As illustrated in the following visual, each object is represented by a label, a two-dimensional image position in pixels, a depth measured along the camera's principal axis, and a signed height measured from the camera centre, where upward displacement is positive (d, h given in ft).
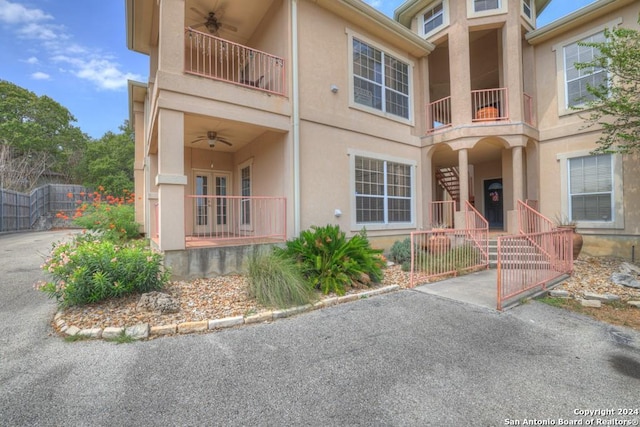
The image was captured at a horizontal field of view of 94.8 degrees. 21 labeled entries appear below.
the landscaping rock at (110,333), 11.64 -4.50
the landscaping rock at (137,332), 11.71 -4.53
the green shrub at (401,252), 25.46 -3.22
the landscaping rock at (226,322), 12.95 -4.67
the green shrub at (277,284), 15.25 -3.55
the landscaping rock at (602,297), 17.15 -4.95
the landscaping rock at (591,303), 16.37 -5.06
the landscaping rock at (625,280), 19.27 -4.55
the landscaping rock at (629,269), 21.99 -4.29
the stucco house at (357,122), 20.77 +8.18
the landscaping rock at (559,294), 17.85 -4.89
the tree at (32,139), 64.49 +20.94
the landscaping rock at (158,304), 13.66 -3.98
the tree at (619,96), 22.74 +9.91
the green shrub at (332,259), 17.78 -2.73
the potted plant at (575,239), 25.52 -2.24
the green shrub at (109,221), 26.81 -0.13
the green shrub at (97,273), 13.53 -2.55
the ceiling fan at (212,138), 25.35 +7.36
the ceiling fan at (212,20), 25.77 +17.67
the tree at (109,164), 77.41 +15.29
